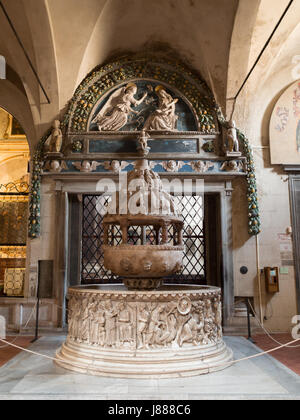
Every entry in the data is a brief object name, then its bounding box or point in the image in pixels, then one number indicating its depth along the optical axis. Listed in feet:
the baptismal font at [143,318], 15.74
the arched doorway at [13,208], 34.88
